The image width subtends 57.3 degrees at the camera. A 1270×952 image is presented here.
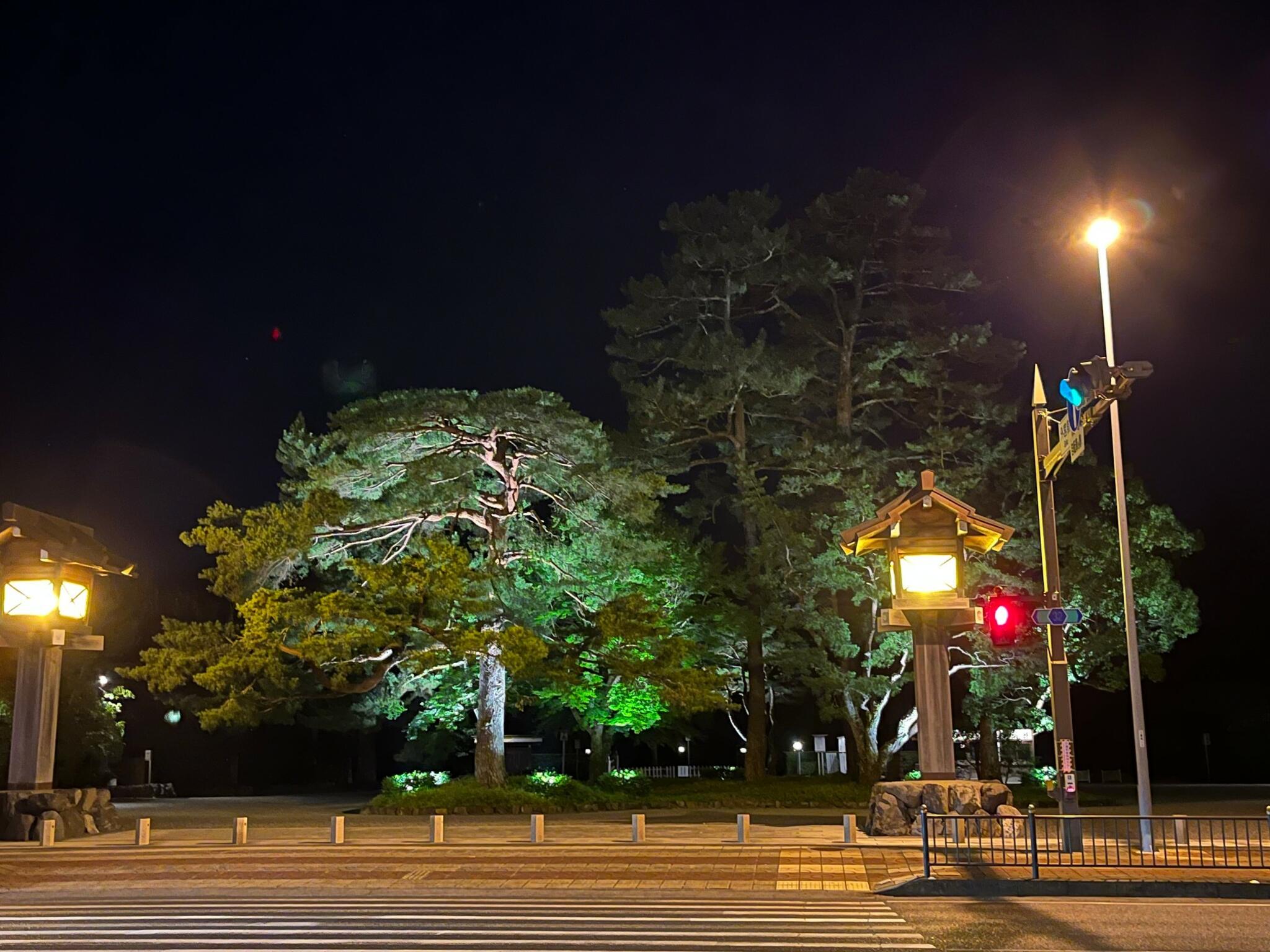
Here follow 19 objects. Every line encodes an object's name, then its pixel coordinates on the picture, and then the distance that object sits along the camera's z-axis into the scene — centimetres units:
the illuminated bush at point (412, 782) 3288
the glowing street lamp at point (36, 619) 2342
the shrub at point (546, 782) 3156
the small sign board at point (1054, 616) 1800
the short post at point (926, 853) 1485
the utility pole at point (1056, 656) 1712
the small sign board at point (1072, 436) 1786
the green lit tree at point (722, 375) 3703
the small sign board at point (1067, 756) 1727
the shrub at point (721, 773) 4247
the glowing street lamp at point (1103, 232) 1906
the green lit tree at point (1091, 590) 3384
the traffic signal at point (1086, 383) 1753
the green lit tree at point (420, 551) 2661
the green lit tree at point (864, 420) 3391
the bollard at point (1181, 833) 1696
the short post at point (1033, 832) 1480
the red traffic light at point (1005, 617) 1756
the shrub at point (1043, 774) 3622
